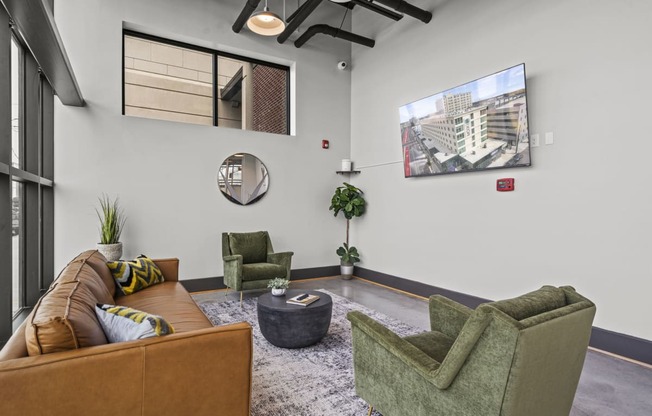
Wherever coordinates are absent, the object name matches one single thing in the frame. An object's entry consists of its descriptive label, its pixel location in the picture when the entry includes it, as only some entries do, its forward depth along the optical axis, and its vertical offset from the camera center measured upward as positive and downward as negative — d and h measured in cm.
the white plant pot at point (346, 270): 599 -97
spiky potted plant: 418 -9
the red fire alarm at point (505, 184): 378 +31
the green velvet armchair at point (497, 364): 130 -65
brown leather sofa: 121 -58
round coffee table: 291 -92
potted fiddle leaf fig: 584 +11
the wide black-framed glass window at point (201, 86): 492 +208
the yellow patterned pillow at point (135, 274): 318 -54
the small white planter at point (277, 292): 329 -73
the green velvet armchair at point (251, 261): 439 -62
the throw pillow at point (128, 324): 149 -48
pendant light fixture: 397 +232
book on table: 303 -76
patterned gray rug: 215 -119
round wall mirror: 526 +60
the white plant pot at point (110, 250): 415 -38
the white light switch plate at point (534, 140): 354 +74
